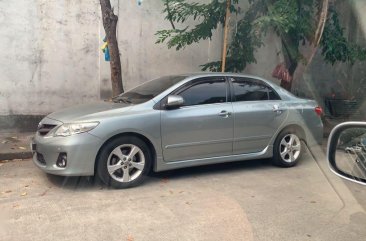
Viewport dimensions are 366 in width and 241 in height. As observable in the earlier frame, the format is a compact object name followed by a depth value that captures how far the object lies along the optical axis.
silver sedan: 5.01
